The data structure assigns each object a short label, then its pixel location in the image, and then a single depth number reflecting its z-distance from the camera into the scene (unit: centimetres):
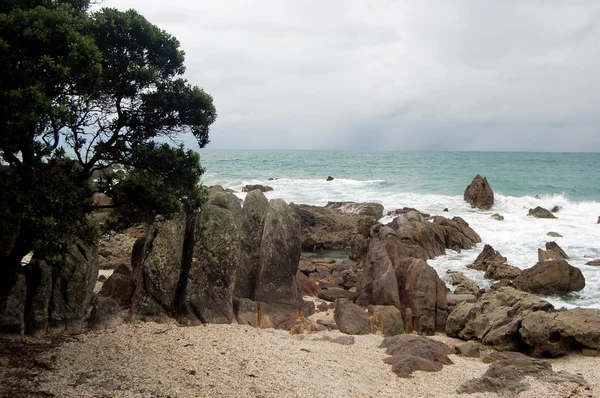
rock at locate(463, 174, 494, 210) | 4506
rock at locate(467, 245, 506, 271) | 2541
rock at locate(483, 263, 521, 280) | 2317
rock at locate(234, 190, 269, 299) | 1578
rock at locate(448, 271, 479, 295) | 2084
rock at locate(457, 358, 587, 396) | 1009
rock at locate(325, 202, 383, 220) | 3938
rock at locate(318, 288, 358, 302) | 1925
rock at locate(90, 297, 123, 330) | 1185
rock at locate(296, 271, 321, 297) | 1987
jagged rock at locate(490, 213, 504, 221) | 3878
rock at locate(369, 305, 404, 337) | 1528
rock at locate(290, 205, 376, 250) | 3108
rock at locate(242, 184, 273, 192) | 5555
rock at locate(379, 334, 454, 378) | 1150
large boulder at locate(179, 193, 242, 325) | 1321
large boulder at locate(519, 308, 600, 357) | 1300
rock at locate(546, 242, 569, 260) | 2736
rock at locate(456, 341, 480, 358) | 1342
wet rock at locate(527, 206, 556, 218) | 4044
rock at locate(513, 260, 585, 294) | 2091
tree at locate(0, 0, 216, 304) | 794
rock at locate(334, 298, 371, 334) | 1509
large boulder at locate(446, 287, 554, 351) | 1390
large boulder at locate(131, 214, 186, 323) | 1275
